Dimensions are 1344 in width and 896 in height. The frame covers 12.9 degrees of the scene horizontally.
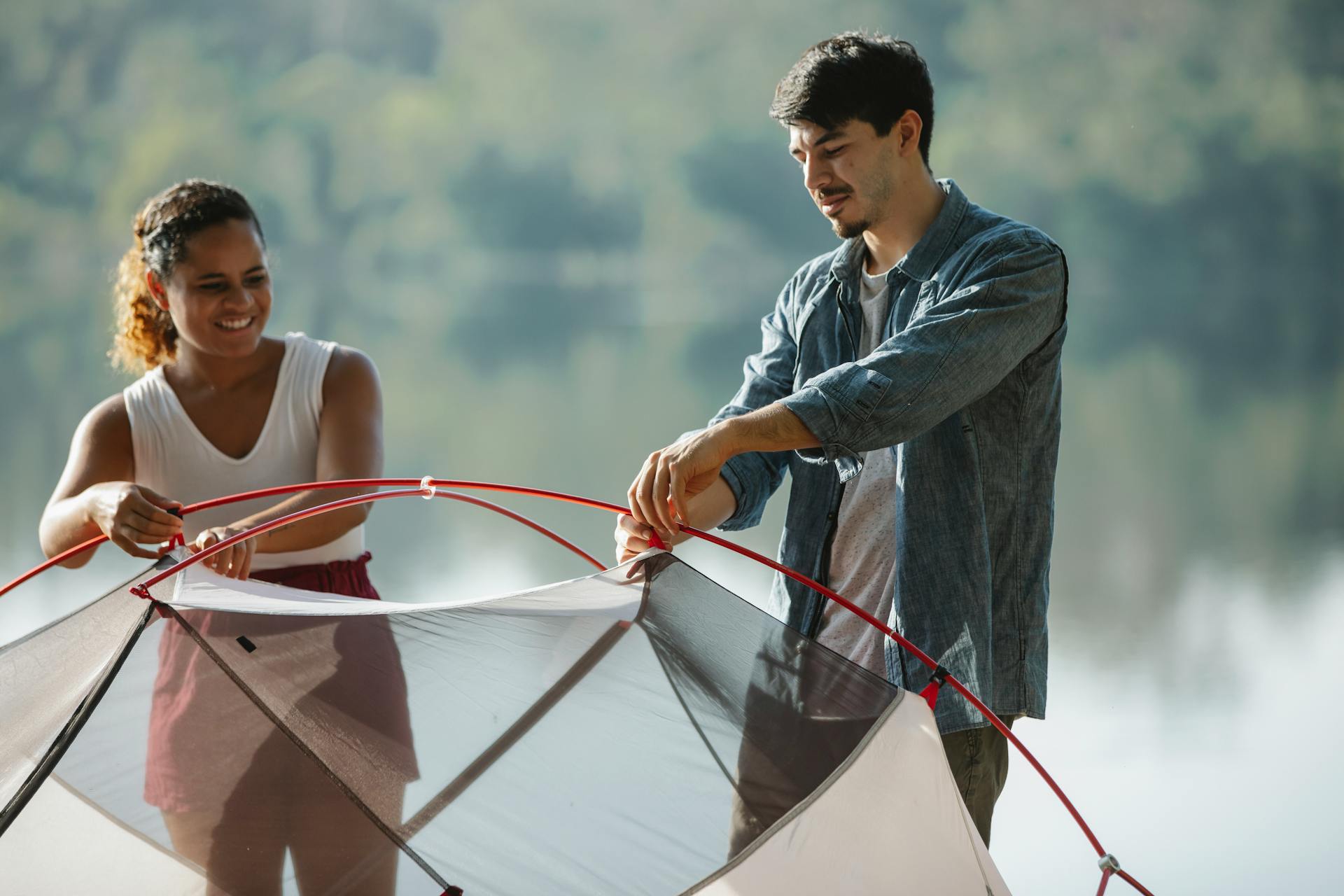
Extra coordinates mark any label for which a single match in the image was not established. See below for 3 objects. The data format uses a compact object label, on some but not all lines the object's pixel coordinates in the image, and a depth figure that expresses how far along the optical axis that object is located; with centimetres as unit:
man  596
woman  610
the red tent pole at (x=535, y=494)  600
